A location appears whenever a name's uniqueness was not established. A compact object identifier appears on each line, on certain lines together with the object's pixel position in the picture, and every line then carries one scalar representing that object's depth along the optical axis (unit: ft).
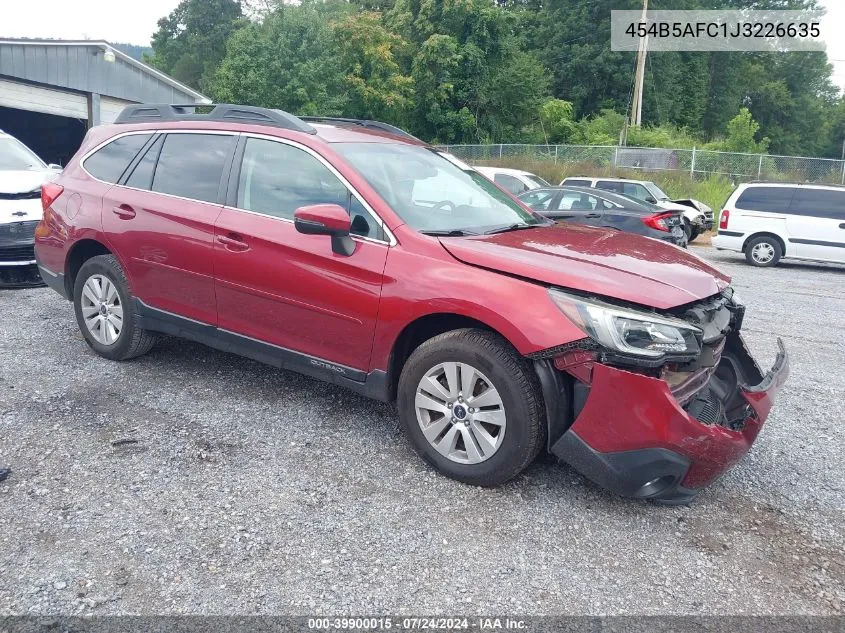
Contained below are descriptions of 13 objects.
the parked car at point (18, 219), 23.61
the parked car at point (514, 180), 54.85
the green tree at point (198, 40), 201.36
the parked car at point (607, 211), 40.68
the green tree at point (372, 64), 113.19
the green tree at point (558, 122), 110.32
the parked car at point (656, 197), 56.18
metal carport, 55.47
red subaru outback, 9.95
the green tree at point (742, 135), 101.14
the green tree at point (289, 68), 111.55
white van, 42.57
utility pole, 101.91
